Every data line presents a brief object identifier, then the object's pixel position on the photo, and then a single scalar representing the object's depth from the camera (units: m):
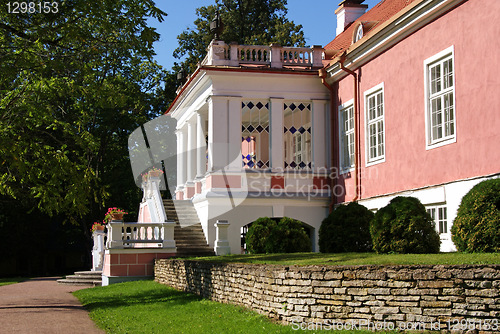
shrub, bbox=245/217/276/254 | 17.20
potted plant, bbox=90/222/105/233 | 29.09
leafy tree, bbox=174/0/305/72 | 39.62
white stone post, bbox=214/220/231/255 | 19.61
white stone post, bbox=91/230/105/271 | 27.84
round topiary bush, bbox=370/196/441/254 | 11.27
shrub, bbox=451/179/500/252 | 9.77
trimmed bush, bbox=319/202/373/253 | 14.01
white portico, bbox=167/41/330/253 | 20.39
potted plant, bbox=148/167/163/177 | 25.31
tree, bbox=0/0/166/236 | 14.26
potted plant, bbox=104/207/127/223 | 21.88
